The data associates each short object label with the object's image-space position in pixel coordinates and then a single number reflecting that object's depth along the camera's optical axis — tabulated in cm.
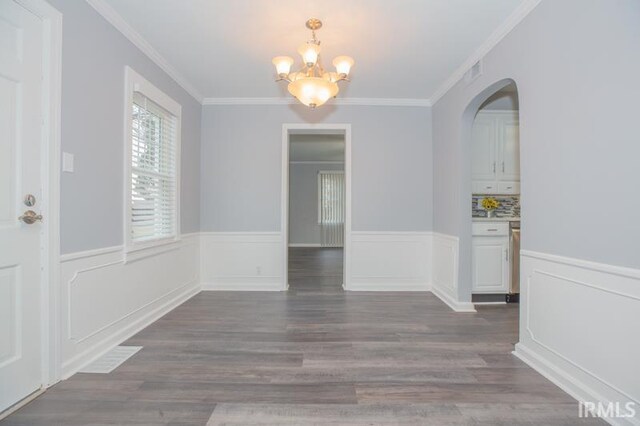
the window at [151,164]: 277
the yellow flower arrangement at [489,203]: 412
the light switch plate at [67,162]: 203
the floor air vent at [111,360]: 216
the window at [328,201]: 976
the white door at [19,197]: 168
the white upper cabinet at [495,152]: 405
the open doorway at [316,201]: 855
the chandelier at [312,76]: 230
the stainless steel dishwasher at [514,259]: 375
